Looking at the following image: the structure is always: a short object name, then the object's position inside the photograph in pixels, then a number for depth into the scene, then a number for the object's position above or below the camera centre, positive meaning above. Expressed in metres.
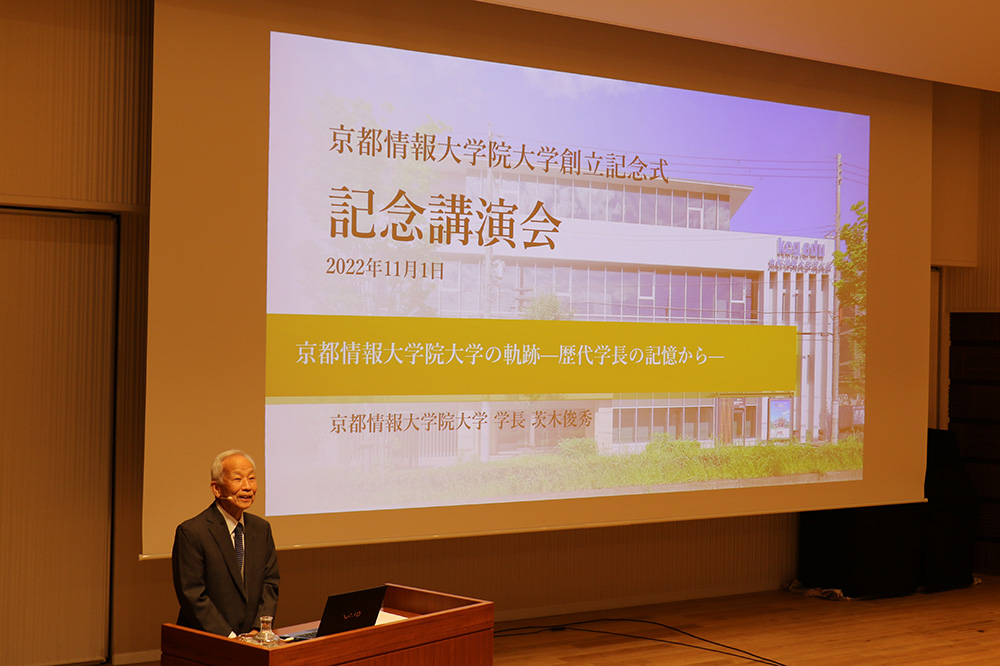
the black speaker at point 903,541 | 6.04 -1.27
